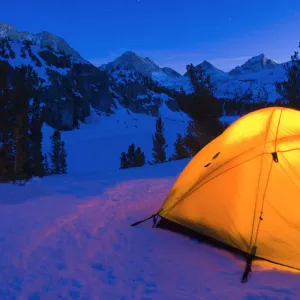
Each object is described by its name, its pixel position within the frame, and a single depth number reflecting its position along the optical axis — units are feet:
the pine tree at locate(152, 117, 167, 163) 139.13
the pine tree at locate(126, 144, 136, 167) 136.46
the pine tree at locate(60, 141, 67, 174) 143.53
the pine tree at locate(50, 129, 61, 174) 144.66
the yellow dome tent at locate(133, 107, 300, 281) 15.74
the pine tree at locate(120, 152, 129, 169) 131.24
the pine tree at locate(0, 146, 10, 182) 49.73
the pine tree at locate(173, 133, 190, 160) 99.45
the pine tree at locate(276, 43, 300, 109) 71.00
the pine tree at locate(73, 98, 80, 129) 289.53
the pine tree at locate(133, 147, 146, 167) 134.10
